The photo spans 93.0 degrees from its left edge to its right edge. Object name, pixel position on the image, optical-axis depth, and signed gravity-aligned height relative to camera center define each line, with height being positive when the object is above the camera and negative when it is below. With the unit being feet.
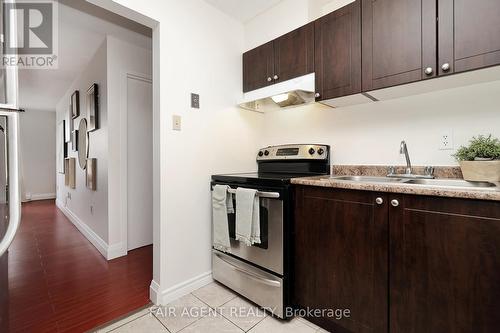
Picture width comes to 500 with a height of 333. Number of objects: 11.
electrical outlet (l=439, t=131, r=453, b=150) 4.84 +0.45
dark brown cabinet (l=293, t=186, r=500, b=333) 3.17 -1.56
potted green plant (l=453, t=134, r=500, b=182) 4.02 +0.04
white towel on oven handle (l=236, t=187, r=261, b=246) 5.24 -1.22
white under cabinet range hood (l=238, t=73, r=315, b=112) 5.76 +1.85
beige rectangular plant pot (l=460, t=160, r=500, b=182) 4.01 -0.15
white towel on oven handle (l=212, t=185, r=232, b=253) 5.97 -1.39
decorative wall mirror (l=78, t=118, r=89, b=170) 10.70 +0.98
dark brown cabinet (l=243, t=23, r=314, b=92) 5.84 +2.84
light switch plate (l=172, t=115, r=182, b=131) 5.81 +1.03
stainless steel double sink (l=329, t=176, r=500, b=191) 4.16 -0.37
